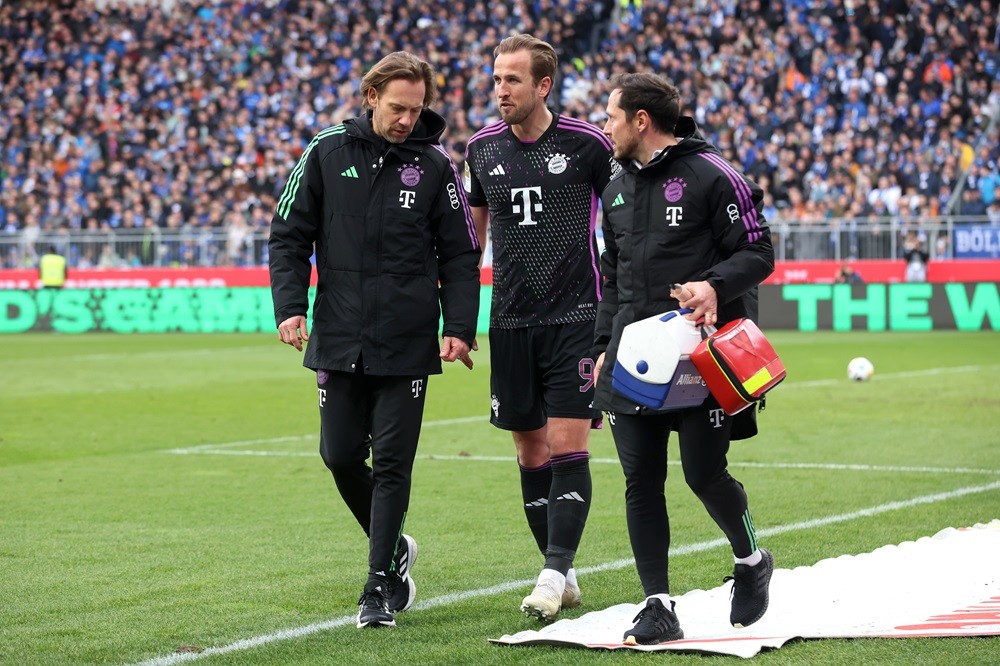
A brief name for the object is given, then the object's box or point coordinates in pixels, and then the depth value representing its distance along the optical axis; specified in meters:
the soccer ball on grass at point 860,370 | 17.16
